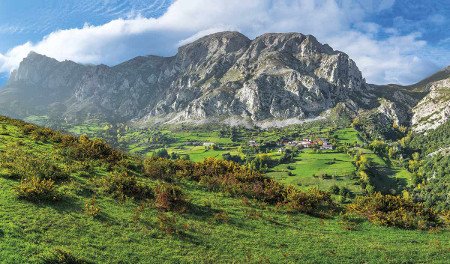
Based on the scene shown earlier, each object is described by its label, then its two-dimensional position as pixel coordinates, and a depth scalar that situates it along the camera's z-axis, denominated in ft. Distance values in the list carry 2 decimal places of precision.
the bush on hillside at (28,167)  86.84
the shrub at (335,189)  400.67
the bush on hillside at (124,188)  88.12
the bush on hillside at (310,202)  99.81
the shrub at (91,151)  112.88
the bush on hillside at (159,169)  111.24
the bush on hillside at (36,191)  74.69
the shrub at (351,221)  92.24
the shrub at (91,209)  73.82
